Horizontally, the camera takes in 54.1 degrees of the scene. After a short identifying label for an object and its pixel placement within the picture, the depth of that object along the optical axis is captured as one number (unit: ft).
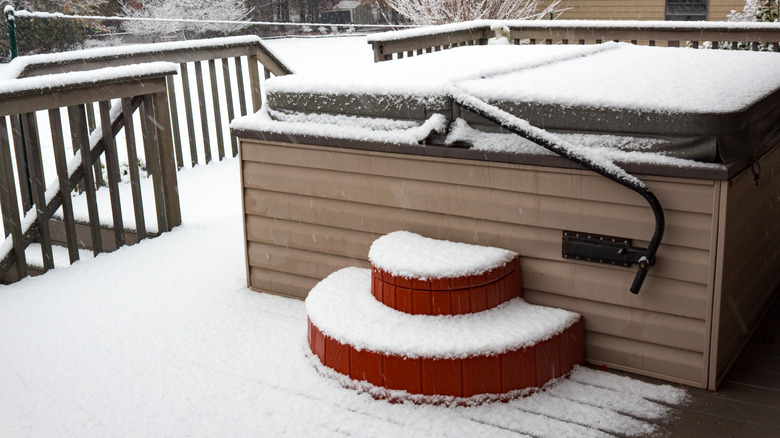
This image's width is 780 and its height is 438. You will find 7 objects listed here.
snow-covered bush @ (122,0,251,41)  64.03
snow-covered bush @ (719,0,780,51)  35.89
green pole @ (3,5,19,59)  18.42
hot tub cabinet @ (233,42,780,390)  8.16
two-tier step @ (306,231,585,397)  8.17
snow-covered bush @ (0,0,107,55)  53.67
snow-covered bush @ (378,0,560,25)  34.63
